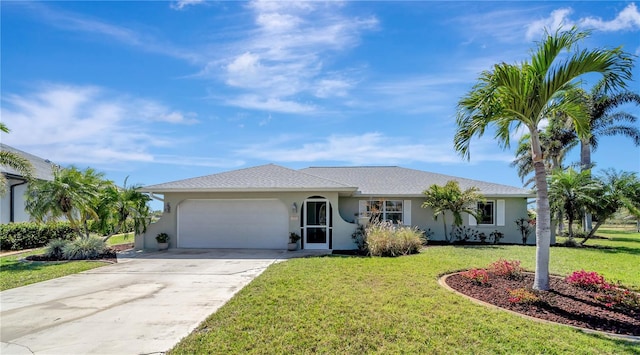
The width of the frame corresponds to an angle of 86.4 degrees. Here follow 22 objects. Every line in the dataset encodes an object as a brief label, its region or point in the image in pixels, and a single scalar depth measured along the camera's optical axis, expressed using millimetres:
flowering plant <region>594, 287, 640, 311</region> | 6020
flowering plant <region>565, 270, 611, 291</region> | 6986
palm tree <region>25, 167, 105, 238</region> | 12461
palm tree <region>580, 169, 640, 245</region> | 15664
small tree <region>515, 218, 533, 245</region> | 17344
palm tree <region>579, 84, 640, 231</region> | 24812
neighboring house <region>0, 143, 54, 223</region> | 18047
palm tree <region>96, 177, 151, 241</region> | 14263
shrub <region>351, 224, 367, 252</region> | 14453
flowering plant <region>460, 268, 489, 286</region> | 7504
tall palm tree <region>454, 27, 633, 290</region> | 6520
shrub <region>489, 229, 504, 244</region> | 17297
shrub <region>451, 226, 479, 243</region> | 17578
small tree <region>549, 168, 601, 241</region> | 15961
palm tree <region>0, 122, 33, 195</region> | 12703
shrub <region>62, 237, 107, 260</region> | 12531
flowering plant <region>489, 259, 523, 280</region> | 7965
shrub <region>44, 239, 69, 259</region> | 12617
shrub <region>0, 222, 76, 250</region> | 15484
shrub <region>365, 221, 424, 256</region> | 12656
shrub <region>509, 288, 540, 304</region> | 6039
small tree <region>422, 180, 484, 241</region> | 16219
